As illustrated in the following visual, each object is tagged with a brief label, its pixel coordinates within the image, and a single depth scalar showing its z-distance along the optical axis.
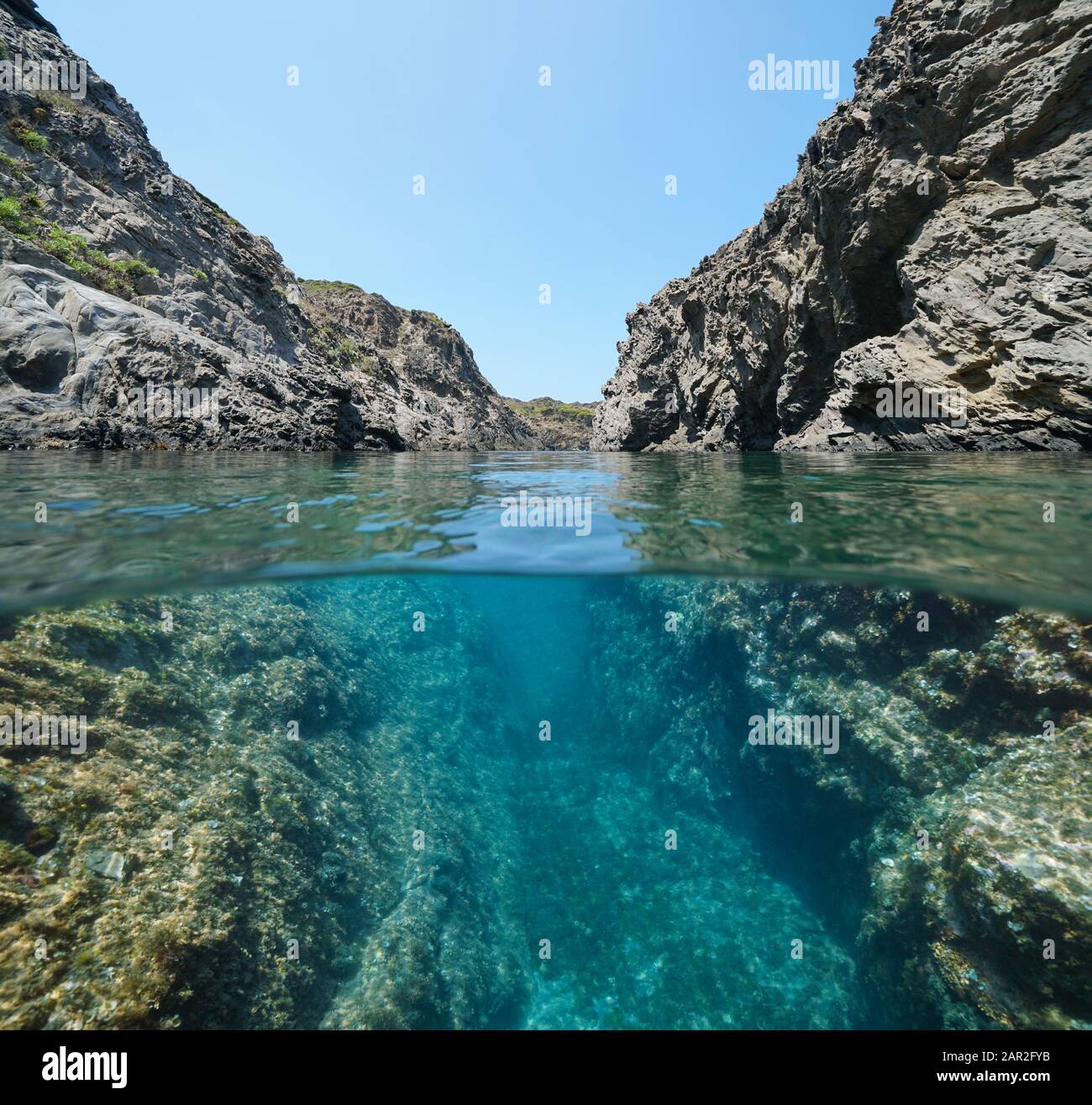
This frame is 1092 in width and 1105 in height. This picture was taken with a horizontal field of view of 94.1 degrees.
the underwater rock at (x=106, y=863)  6.97
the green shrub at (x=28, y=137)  23.81
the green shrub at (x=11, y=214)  20.59
